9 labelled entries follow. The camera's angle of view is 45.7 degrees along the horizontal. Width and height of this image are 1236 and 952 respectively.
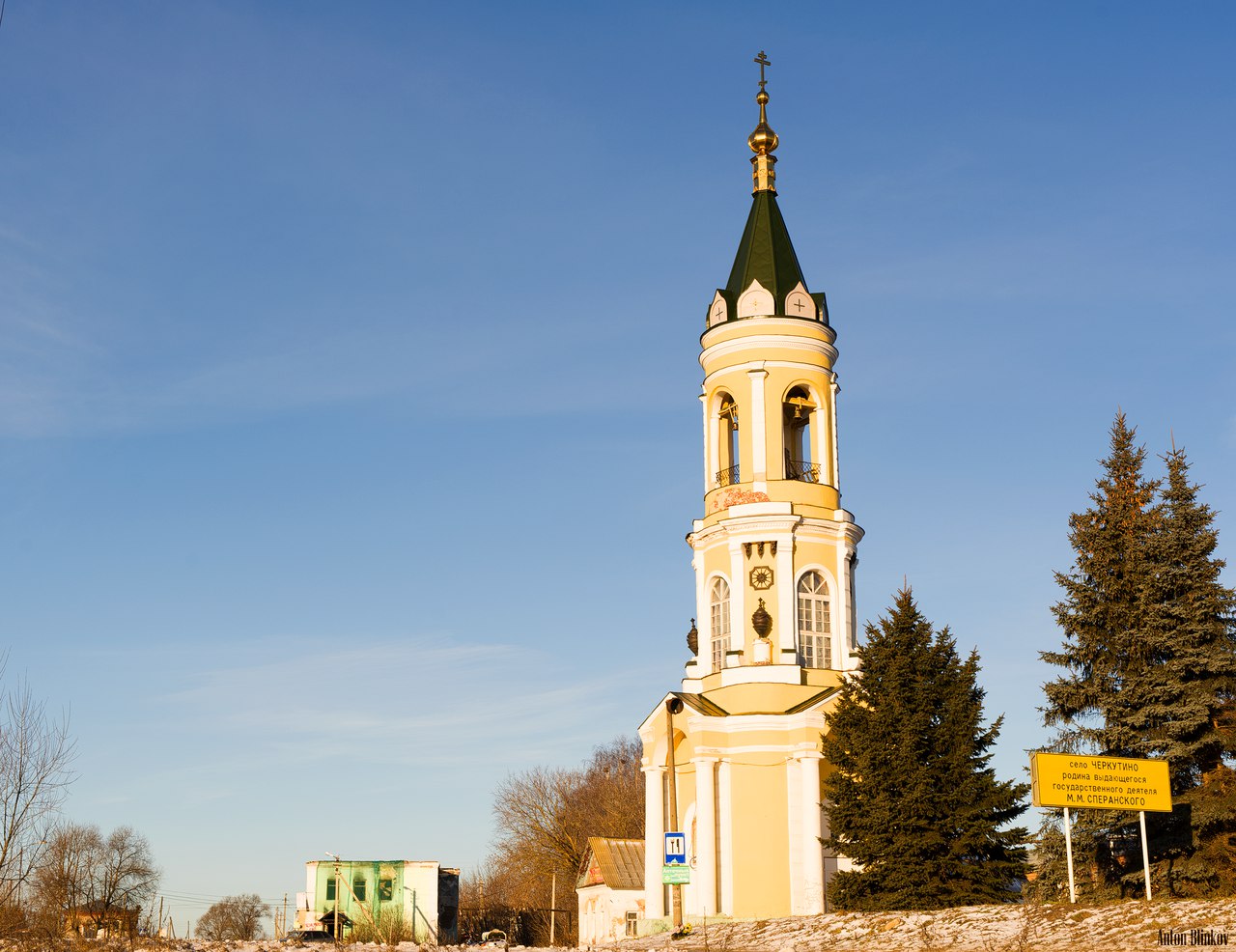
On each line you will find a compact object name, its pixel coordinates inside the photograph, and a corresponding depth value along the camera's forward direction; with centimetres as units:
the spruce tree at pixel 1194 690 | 2891
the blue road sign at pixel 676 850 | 3079
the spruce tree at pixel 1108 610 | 3066
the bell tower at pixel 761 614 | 3809
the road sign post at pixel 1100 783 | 2650
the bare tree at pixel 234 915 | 10578
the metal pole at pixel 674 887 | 3309
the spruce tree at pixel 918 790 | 3044
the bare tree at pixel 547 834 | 6900
